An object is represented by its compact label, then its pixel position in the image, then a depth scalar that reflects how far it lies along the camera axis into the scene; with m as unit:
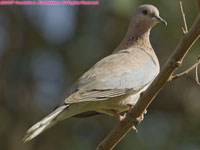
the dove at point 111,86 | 6.36
